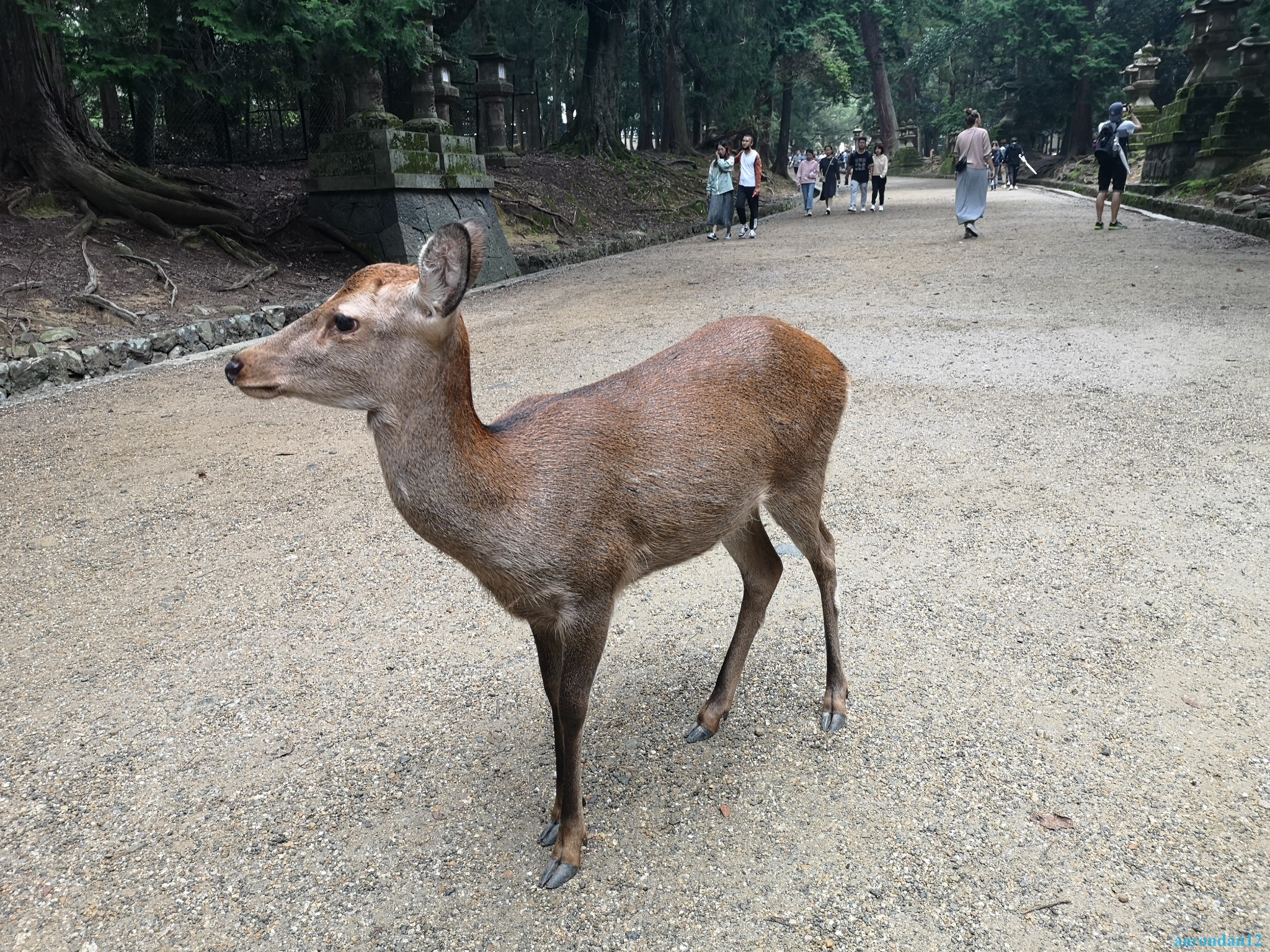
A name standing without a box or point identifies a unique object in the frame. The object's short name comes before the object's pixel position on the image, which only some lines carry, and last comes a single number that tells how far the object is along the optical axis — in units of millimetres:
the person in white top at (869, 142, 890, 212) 21297
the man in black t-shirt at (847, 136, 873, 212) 21891
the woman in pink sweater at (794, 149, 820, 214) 22672
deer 2078
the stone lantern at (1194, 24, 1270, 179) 16047
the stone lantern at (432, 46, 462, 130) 14993
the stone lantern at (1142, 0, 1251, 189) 17312
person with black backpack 12742
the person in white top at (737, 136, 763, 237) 16031
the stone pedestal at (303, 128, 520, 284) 11562
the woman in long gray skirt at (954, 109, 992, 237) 13875
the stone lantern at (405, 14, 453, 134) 12086
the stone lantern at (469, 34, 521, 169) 19891
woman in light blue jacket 15828
